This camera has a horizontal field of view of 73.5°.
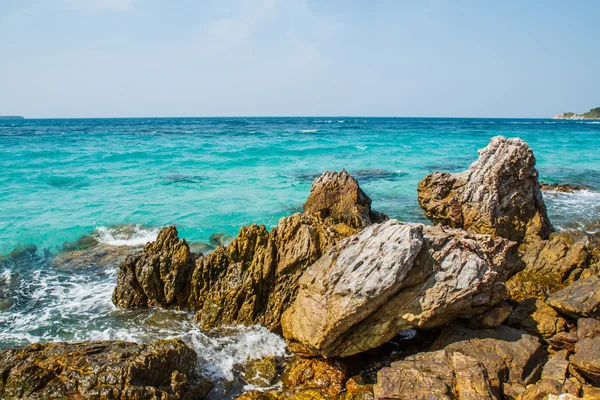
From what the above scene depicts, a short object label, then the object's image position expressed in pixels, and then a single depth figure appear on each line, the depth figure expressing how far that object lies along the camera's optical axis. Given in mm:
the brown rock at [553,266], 9062
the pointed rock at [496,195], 11586
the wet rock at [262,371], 7113
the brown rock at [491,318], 7352
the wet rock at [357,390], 6297
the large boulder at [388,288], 6660
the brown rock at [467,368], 5844
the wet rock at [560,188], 21734
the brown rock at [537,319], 7504
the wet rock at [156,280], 9641
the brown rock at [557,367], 6406
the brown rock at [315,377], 6711
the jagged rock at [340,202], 11805
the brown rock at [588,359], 6016
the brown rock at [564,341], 6957
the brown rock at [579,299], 7207
